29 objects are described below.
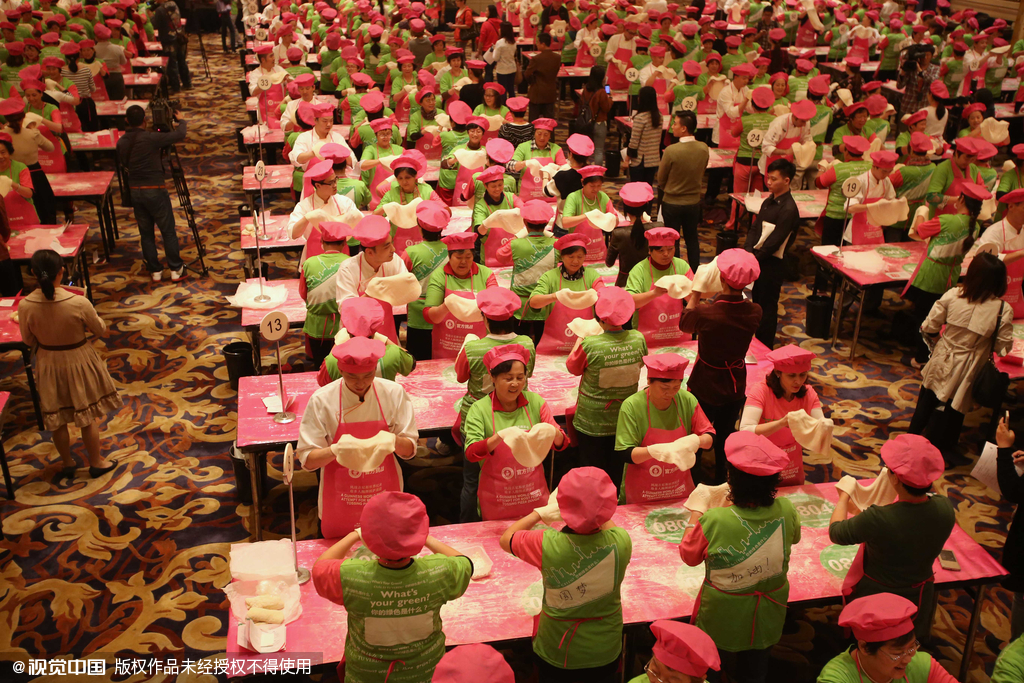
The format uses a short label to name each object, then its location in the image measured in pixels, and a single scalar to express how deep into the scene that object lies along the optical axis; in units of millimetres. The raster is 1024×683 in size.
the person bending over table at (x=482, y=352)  4652
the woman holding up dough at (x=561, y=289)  5719
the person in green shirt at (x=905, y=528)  3555
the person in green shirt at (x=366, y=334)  4555
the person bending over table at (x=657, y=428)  4273
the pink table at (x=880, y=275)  7301
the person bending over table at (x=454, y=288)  5566
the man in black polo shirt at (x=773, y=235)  6859
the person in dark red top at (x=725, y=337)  4988
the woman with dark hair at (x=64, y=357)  5398
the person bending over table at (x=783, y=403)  4520
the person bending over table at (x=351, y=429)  4051
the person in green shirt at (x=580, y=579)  3266
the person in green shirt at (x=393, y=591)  3035
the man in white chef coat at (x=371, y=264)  5461
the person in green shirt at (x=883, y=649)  2984
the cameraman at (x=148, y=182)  8109
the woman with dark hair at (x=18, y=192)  7492
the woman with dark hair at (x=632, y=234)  6574
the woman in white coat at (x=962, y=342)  5633
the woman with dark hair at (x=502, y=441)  4152
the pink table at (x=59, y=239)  7082
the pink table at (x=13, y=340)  5875
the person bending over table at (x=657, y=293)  5770
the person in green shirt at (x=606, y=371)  4742
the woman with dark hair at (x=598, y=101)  10398
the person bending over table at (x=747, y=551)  3430
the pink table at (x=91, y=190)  8492
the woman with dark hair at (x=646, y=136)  9352
